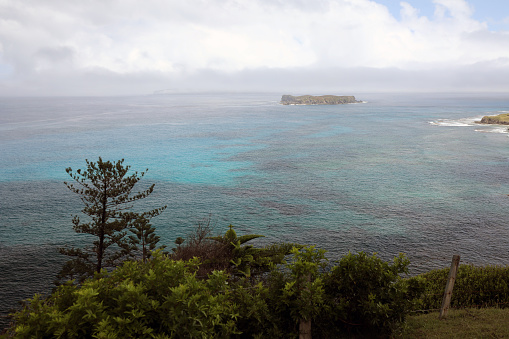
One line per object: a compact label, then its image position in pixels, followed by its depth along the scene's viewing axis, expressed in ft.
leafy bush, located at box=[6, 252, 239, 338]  22.99
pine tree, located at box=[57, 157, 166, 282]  67.51
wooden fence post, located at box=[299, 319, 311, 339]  31.24
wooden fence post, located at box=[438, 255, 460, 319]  38.67
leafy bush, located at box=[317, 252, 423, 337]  32.35
